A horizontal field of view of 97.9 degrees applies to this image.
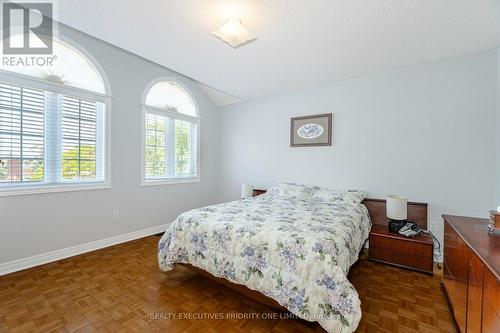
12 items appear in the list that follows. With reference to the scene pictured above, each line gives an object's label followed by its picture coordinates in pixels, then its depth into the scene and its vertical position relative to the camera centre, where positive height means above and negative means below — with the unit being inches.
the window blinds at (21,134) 89.8 +12.0
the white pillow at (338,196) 113.4 -16.2
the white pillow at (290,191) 127.7 -16.1
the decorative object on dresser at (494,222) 56.7 -14.4
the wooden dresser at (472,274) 40.0 -24.6
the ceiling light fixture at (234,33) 75.7 +47.3
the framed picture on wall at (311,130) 136.4 +22.9
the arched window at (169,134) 141.5 +20.8
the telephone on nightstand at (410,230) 99.3 -29.2
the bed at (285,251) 55.9 -27.5
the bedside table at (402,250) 93.4 -37.8
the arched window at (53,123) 91.1 +18.3
